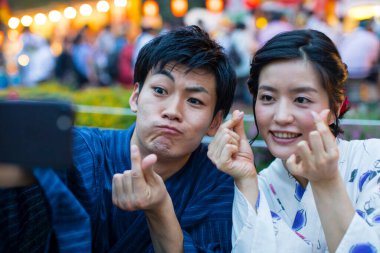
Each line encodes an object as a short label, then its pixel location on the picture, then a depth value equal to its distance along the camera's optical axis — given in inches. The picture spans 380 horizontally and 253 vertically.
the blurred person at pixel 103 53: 464.1
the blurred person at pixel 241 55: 354.3
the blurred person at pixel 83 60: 497.4
